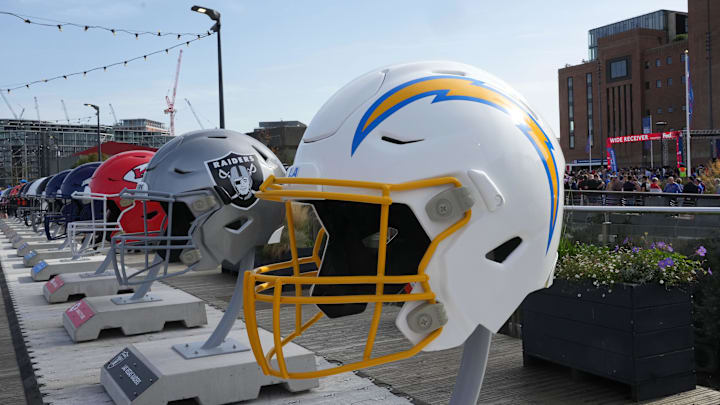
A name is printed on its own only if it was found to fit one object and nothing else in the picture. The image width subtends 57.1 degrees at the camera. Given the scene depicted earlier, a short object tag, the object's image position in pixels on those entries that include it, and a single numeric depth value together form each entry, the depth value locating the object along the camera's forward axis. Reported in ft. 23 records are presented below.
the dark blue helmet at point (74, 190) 29.43
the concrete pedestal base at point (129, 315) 22.70
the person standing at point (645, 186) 53.69
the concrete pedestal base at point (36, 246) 50.21
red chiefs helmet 23.73
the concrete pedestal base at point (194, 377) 14.73
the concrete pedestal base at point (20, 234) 66.15
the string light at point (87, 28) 51.70
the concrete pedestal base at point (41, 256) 45.01
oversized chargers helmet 6.39
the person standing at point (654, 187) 52.41
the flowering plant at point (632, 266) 14.60
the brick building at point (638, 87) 203.21
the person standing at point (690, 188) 43.96
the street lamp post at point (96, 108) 106.21
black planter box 14.20
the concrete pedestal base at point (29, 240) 57.89
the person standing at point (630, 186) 50.89
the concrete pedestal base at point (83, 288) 30.27
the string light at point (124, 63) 55.88
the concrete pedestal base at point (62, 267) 36.32
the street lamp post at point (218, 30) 47.64
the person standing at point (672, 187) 44.62
